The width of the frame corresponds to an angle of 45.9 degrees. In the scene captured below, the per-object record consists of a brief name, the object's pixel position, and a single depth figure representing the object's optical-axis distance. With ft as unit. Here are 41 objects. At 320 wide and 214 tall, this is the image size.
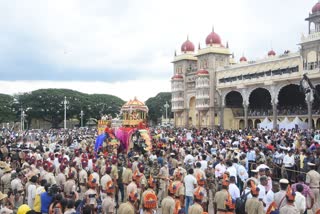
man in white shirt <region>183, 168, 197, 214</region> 30.63
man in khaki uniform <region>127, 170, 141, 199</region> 27.46
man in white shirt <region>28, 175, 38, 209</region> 28.18
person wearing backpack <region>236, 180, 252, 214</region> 24.88
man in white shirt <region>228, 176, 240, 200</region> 26.94
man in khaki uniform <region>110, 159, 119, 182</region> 36.60
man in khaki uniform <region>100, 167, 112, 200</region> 30.82
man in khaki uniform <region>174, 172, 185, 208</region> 28.14
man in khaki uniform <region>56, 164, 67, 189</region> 34.17
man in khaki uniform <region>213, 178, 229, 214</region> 25.24
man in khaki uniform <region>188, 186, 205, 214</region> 21.88
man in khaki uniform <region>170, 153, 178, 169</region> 40.55
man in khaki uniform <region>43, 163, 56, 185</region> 32.41
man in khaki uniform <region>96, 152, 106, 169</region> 41.39
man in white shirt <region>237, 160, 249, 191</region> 35.75
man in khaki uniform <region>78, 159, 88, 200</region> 34.54
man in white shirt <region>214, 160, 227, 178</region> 35.29
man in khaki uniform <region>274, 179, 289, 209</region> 24.34
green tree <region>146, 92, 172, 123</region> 276.41
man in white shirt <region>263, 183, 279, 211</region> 25.11
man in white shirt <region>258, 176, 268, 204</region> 25.76
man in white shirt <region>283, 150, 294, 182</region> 43.04
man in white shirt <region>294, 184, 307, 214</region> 23.89
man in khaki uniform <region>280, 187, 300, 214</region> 21.88
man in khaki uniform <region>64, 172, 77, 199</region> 29.31
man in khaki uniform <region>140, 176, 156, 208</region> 24.48
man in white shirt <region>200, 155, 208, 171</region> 38.58
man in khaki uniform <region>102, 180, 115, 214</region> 24.66
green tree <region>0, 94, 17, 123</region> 217.56
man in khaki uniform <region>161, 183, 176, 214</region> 23.69
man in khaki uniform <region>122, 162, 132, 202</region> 35.35
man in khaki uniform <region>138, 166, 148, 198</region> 31.24
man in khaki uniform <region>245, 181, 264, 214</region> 23.07
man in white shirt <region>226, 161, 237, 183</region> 33.77
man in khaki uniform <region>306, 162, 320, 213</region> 29.91
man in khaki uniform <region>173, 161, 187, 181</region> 33.53
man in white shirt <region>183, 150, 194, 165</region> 41.75
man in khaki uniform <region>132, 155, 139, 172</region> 39.10
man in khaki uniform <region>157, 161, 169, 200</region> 35.66
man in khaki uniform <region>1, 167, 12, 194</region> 32.91
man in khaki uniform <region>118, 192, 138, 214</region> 22.21
